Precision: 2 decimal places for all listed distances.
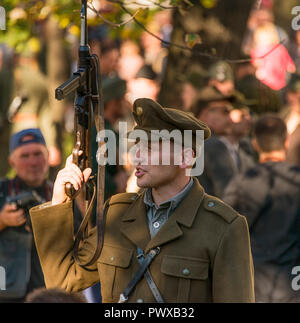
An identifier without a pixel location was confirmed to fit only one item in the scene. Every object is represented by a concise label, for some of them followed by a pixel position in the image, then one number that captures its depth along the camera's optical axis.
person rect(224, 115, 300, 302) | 13.39
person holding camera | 12.81
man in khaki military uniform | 7.98
